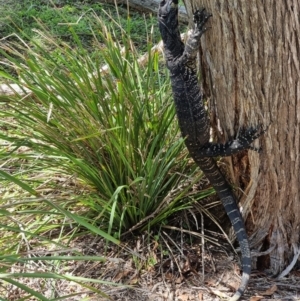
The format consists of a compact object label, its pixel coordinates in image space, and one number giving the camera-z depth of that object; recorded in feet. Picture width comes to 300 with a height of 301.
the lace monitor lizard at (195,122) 8.04
